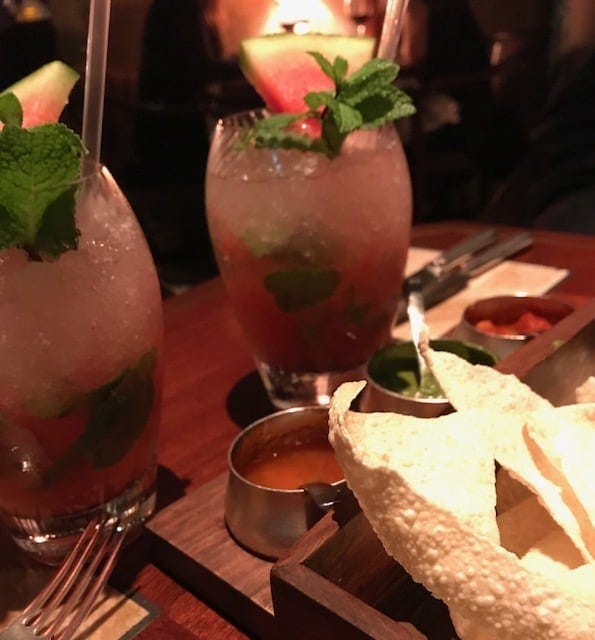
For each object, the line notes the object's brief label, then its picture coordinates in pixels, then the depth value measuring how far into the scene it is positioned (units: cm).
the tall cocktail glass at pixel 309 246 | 32
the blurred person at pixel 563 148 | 74
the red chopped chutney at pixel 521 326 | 38
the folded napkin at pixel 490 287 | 41
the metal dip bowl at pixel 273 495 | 23
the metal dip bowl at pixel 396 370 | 30
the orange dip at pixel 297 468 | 26
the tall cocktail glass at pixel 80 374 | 24
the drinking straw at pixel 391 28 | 32
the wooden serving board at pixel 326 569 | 18
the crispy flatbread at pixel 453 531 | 16
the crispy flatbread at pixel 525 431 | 19
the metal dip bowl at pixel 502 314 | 36
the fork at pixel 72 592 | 22
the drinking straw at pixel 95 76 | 26
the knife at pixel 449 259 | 44
